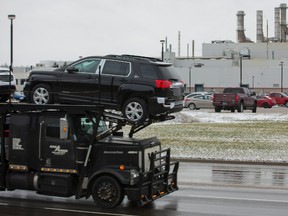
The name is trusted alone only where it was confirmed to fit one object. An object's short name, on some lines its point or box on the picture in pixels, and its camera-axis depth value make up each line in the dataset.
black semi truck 11.66
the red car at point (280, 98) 60.19
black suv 12.92
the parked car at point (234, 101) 43.62
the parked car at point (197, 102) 49.59
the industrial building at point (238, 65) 94.81
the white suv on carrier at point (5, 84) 15.99
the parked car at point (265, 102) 55.69
